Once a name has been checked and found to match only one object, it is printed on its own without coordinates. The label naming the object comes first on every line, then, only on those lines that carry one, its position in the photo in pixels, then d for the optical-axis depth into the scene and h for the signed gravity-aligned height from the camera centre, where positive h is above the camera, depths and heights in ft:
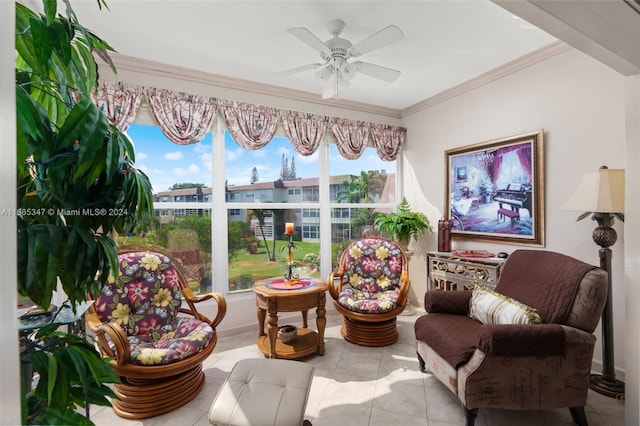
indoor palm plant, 2.24 +0.15
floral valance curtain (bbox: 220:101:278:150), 10.71 +3.29
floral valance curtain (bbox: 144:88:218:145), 9.60 +3.29
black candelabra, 9.79 -1.84
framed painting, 9.31 +0.67
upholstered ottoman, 4.77 -3.16
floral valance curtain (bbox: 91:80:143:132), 8.87 +3.40
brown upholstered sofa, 5.60 -2.84
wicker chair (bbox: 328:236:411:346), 9.70 -2.84
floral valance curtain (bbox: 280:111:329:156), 11.71 +3.28
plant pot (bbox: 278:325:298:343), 9.51 -3.87
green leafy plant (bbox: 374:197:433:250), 12.50 -0.61
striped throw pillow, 6.27 -2.27
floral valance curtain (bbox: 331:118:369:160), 12.76 +3.23
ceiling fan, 6.45 +3.77
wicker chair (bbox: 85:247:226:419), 6.45 -2.98
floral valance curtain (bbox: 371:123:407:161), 13.57 +3.26
